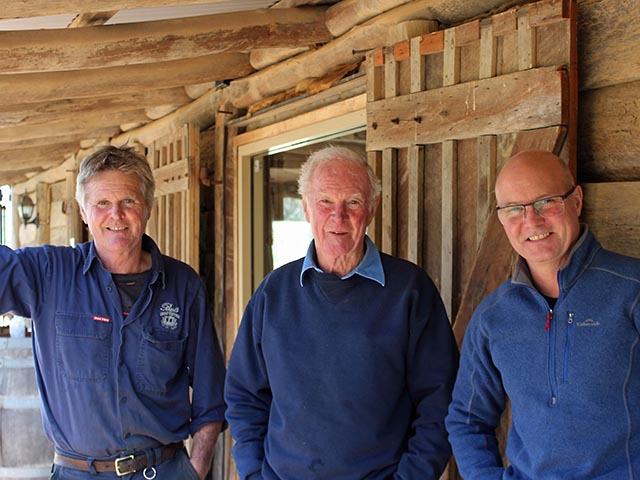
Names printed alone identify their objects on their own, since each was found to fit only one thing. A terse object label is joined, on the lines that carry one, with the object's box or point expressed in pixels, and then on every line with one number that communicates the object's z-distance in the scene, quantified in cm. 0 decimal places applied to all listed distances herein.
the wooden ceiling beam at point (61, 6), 248
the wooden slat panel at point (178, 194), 464
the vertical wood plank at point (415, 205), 270
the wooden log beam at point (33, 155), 737
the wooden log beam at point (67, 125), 556
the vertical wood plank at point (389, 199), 281
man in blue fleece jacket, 159
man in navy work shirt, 220
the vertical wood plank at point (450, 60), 251
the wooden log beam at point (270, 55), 375
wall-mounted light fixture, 964
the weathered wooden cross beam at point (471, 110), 216
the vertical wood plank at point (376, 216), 288
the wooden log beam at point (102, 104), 481
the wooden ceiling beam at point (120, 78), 398
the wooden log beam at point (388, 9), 258
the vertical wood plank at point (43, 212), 944
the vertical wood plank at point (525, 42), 222
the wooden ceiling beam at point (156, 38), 316
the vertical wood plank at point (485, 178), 239
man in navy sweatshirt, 197
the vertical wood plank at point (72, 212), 778
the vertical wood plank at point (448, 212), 256
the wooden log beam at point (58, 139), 641
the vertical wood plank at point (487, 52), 237
